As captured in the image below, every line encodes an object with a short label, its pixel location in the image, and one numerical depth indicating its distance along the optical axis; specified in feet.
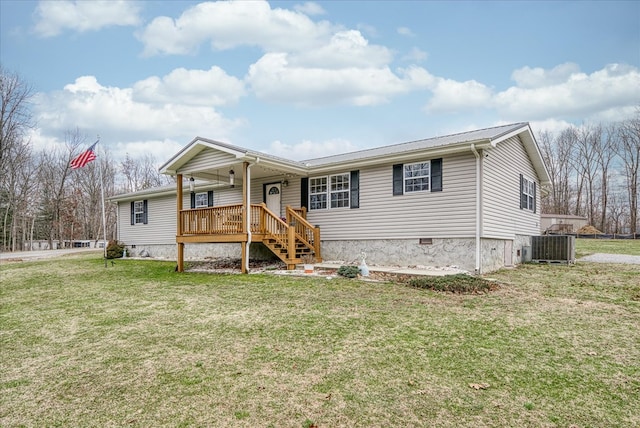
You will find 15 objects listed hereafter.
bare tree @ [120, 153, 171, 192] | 132.16
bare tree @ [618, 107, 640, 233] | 105.52
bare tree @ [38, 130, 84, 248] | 111.04
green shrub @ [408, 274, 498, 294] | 24.54
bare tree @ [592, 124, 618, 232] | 113.50
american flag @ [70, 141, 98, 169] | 48.39
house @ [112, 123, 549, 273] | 32.96
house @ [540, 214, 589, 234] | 96.00
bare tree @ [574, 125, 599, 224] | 116.67
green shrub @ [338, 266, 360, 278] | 30.68
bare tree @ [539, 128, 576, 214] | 118.62
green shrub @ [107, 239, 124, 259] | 60.18
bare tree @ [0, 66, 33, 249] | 84.94
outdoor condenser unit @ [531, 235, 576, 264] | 41.16
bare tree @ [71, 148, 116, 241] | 119.85
